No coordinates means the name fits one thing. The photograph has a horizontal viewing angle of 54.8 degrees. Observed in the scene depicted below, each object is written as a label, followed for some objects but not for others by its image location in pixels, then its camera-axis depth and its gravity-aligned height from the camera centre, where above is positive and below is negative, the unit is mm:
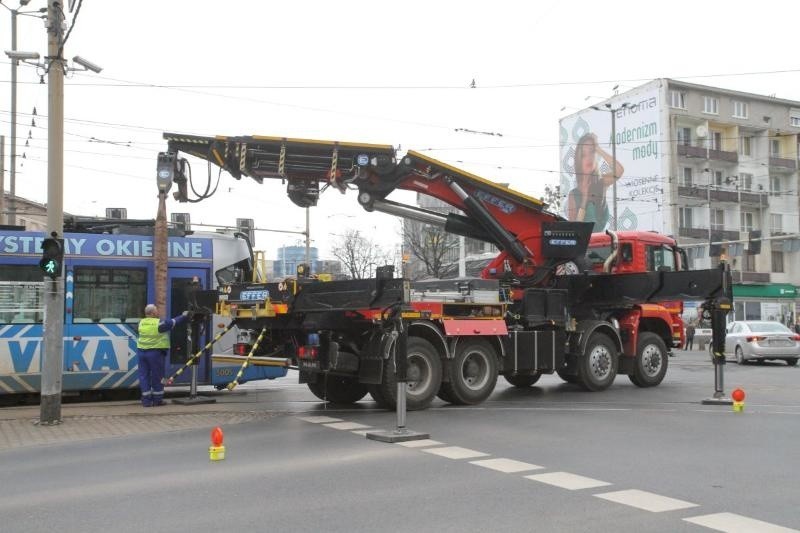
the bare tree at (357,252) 67062 +3903
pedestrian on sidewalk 38094 -2064
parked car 24812 -1532
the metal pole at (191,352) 13844 -1045
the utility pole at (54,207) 11258 +1317
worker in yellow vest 13008 -945
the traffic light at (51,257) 11242 +564
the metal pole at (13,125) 21709 +4814
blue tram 13102 -120
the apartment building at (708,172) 58000 +9843
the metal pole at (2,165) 23747 +4254
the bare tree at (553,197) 65306 +8410
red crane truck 11906 -131
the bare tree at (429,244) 54031 +3833
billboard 58438 +10770
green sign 57906 +352
